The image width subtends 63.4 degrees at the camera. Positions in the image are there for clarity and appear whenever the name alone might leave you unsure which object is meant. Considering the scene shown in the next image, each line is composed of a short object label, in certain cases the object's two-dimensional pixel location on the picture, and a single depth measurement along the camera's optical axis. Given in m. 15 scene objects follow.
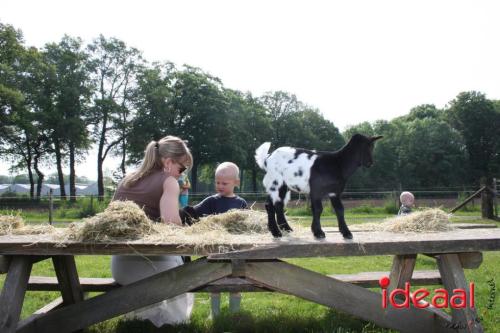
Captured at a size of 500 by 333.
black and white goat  3.26
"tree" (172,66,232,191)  42.69
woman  4.06
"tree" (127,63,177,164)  40.44
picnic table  2.94
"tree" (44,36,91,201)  36.41
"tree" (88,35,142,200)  40.27
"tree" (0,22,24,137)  31.00
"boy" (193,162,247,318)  4.87
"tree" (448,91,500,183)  52.41
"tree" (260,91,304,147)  54.28
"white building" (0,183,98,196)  92.12
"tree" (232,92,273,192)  46.14
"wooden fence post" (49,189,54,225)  17.24
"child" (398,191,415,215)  6.87
